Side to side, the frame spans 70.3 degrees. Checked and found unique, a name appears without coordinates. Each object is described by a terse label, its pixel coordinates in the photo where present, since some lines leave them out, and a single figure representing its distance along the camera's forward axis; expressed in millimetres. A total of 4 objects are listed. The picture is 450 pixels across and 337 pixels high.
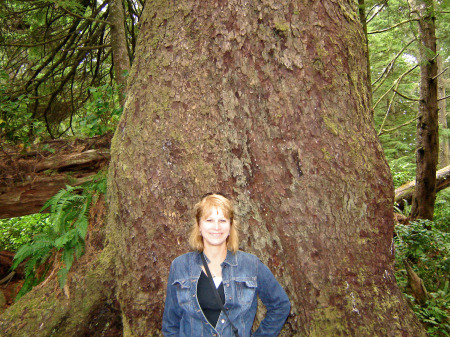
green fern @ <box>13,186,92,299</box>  3209
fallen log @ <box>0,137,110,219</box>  4543
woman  1998
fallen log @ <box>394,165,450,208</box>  8953
